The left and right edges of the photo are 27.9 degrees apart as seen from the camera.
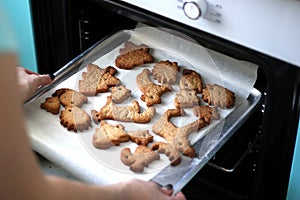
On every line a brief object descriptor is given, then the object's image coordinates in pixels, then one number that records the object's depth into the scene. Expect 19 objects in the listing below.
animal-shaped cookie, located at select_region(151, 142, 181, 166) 1.08
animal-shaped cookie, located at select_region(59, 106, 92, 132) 1.16
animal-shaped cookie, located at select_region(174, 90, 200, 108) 1.22
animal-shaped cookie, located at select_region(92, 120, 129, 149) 1.12
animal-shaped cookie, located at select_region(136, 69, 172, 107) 1.23
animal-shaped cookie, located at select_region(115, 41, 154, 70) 1.32
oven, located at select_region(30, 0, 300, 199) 0.98
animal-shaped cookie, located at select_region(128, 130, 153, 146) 1.13
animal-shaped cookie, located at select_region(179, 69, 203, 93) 1.26
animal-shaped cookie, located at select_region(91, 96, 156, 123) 1.19
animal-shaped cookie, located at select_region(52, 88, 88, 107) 1.22
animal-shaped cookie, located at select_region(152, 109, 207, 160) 1.12
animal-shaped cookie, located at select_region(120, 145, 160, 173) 1.07
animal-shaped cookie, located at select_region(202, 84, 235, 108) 1.21
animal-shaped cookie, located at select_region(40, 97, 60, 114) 1.21
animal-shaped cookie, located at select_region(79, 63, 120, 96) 1.26
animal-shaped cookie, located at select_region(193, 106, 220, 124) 1.18
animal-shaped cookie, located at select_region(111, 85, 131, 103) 1.24
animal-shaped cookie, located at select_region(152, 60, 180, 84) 1.28
